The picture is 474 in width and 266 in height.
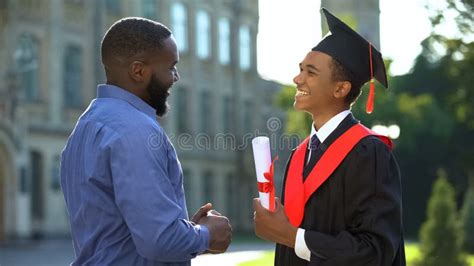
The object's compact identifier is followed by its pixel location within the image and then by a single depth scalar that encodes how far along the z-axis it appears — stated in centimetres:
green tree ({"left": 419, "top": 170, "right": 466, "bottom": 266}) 2147
